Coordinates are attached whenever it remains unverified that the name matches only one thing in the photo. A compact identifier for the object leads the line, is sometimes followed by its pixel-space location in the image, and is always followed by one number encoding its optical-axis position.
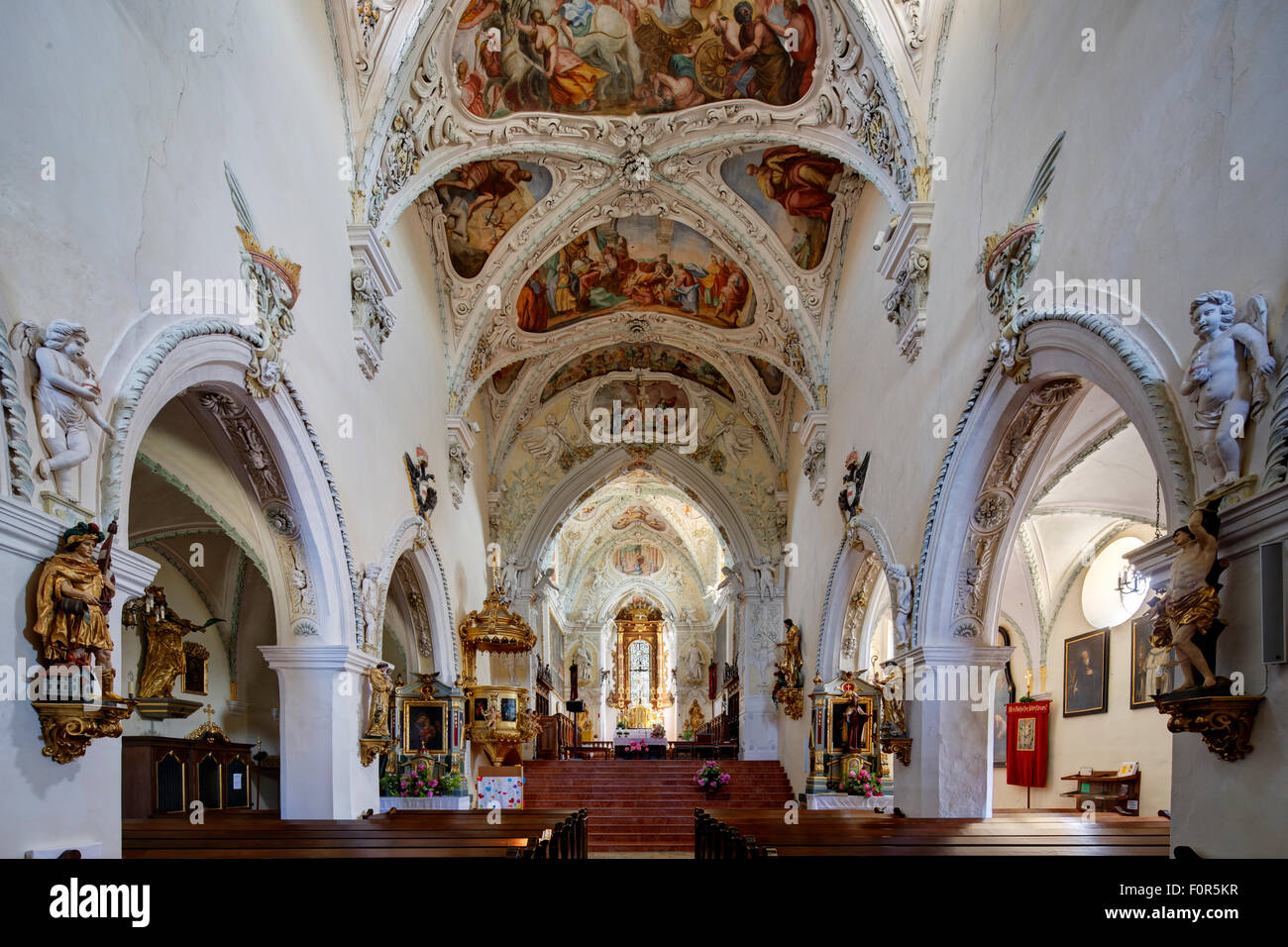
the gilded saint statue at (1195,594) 4.75
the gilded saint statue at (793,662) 16.86
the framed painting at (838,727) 14.29
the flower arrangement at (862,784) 14.04
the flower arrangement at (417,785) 13.38
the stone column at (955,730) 9.76
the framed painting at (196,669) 14.34
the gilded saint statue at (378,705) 10.77
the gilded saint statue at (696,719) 35.03
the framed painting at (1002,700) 18.12
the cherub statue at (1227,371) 4.72
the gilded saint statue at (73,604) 4.86
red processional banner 16.86
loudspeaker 4.47
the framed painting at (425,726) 14.39
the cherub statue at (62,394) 4.98
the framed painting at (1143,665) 13.57
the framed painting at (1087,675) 15.24
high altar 36.41
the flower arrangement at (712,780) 17.48
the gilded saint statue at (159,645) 13.28
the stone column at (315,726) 9.80
